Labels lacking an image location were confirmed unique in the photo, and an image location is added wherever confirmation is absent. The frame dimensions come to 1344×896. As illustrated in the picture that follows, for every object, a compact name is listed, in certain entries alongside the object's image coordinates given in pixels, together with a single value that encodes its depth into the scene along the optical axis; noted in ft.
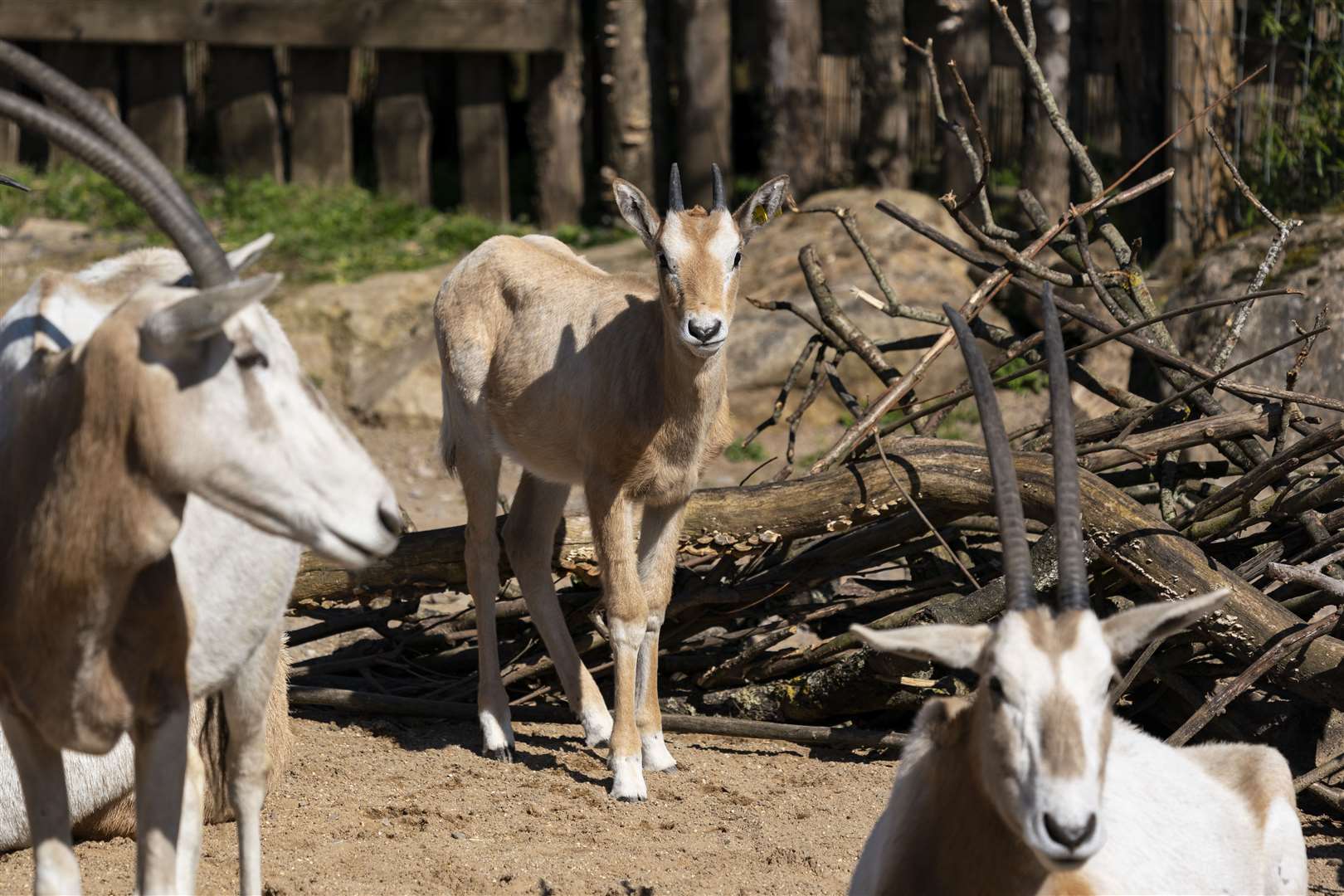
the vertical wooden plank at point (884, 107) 75.41
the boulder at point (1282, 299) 48.83
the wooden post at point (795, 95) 76.54
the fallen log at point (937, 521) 32.60
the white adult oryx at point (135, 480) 19.11
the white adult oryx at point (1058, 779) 19.39
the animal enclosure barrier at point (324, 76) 77.92
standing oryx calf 35.94
